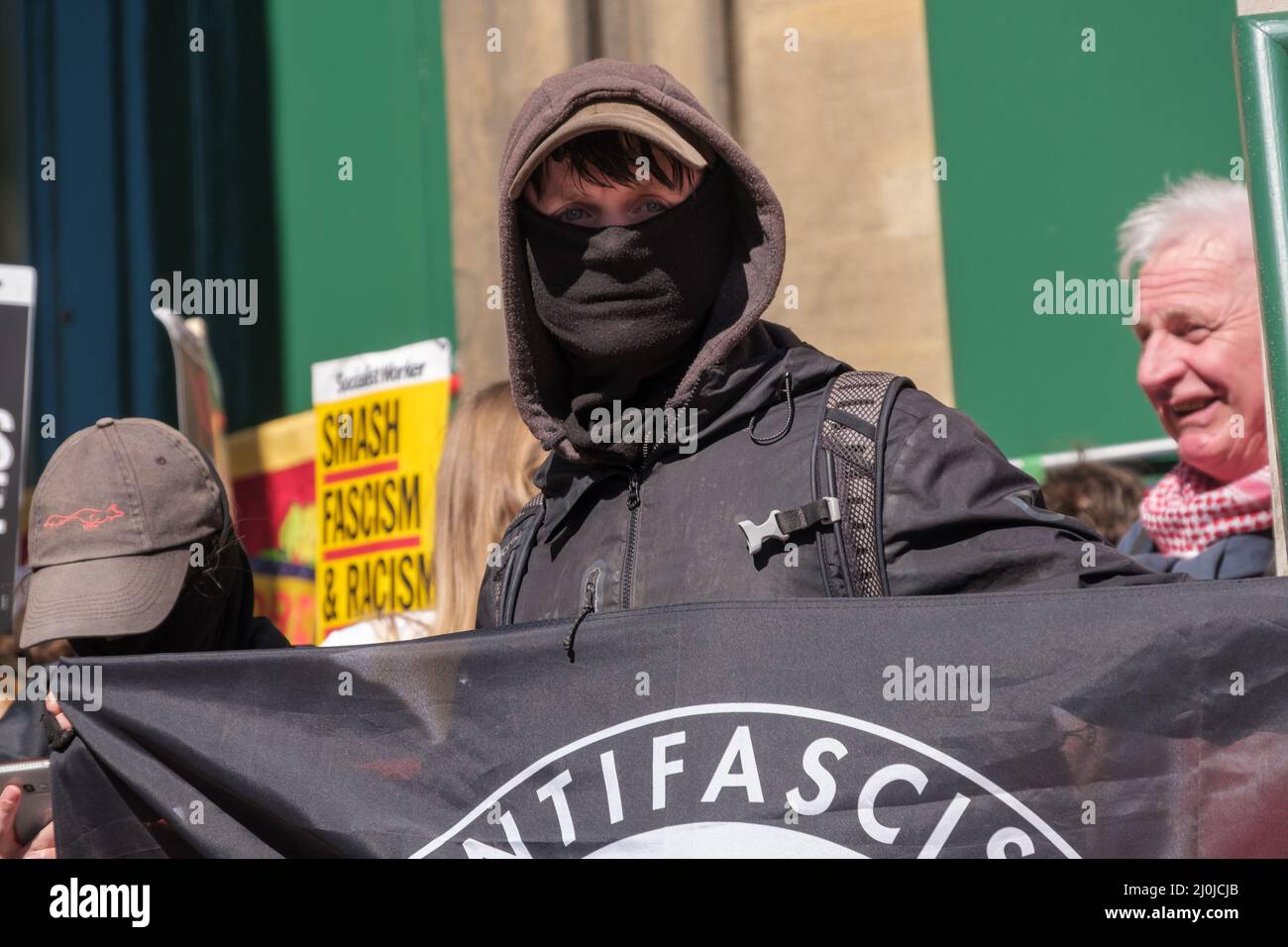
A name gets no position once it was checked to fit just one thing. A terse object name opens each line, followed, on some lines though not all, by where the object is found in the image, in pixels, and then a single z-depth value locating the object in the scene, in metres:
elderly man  3.97
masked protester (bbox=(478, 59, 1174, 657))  2.18
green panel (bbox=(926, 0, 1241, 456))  5.07
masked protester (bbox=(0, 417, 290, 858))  2.85
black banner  2.04
